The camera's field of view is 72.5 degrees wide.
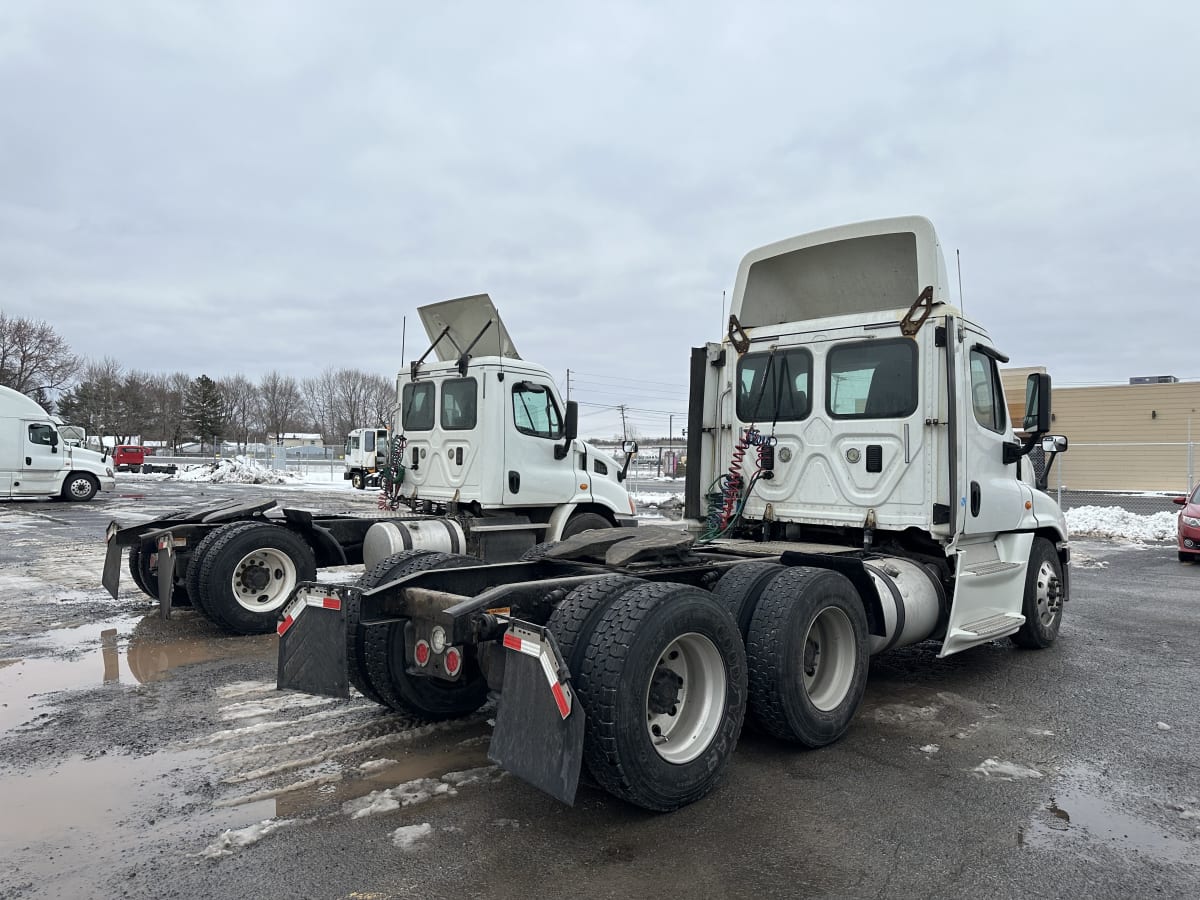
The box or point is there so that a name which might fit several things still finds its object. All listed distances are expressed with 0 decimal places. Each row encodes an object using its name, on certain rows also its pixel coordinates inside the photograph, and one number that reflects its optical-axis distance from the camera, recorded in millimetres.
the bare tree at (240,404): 88688
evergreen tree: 77750
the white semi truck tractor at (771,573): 3549
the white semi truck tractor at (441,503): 7426
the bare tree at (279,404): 91000
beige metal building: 29531
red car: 13281
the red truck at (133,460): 45375
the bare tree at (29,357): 48750
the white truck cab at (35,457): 22781
